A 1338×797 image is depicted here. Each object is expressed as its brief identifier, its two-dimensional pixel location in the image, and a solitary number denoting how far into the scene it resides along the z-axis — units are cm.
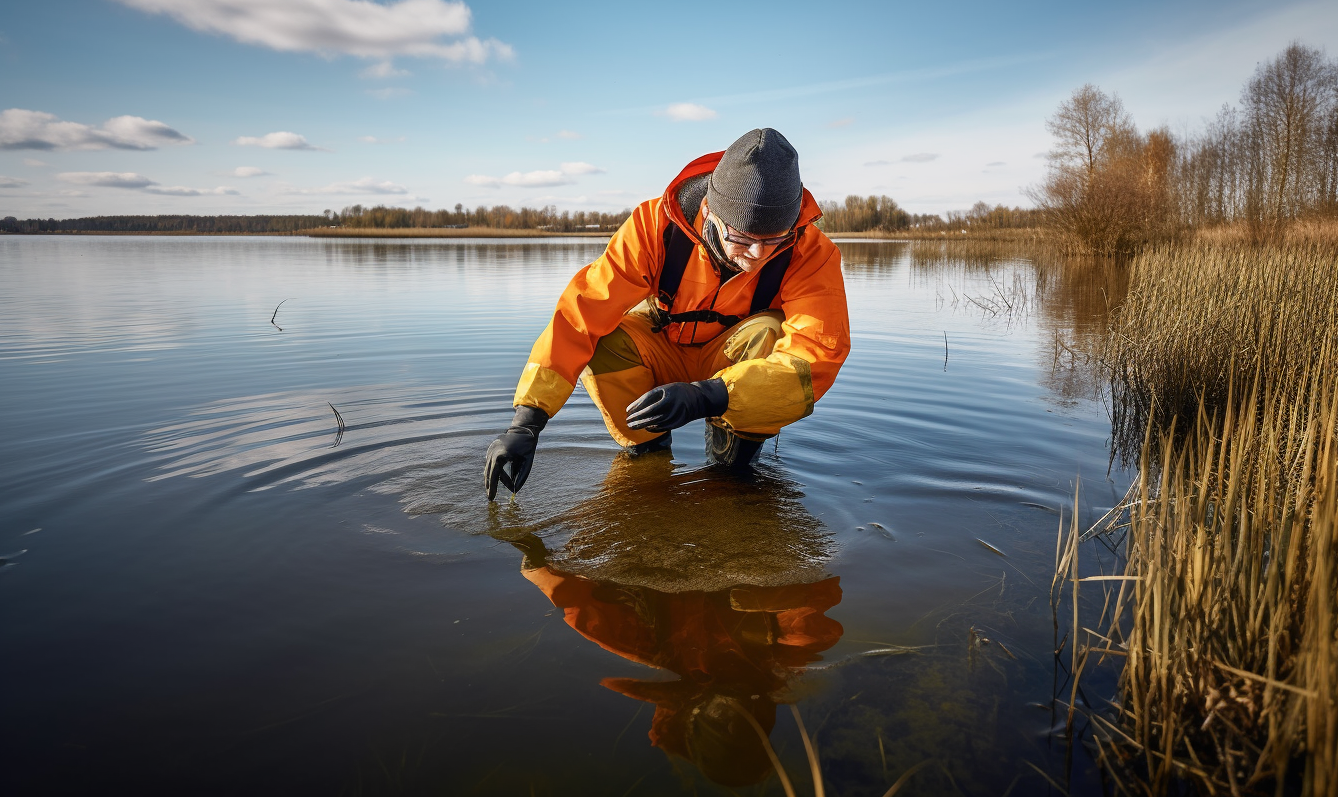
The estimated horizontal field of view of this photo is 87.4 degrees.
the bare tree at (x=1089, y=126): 2983
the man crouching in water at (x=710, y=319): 289
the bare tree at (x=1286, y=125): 2114
